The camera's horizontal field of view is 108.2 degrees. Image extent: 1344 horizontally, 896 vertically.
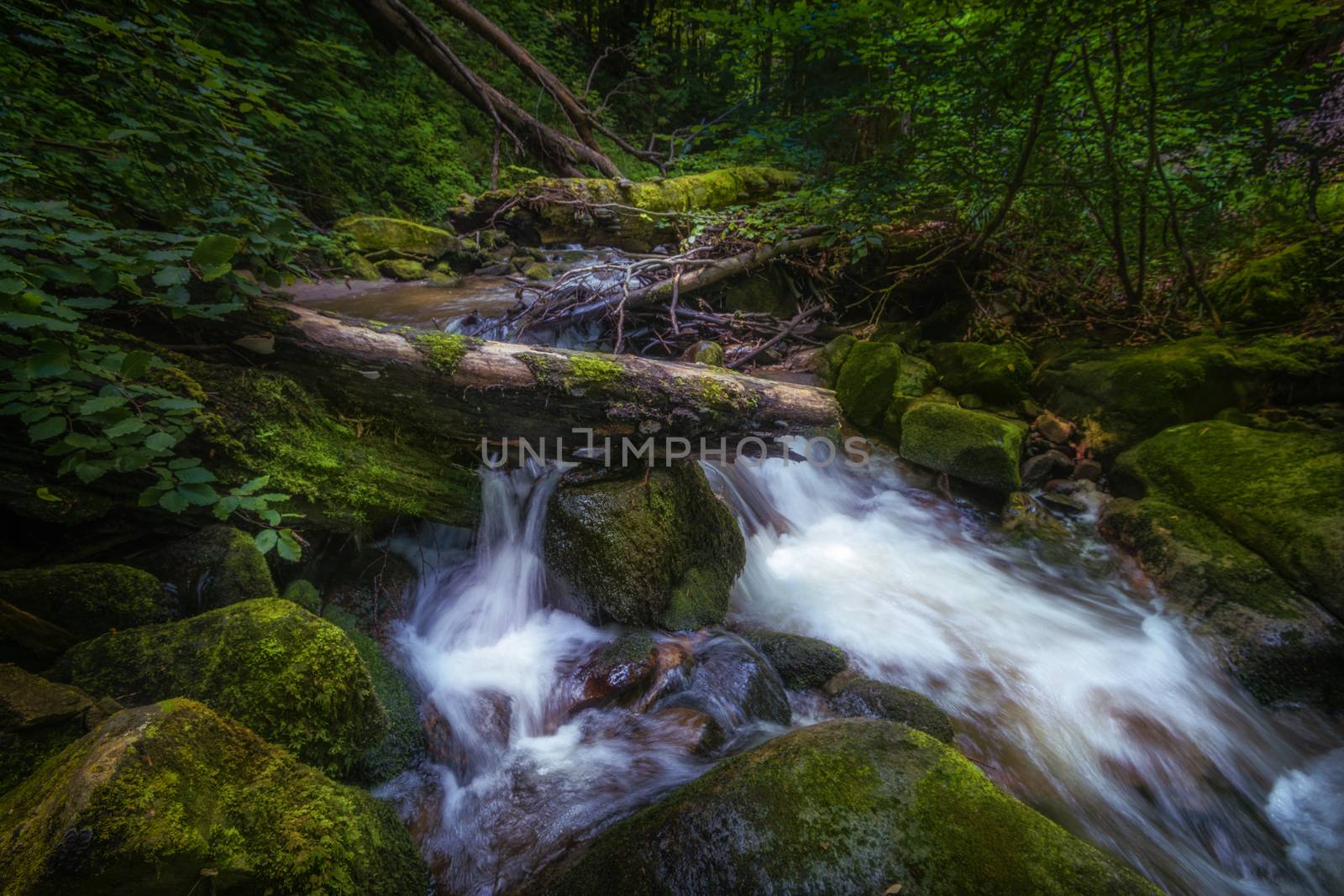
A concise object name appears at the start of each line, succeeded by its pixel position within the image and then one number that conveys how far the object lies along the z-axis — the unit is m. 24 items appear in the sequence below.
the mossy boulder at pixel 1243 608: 3.05
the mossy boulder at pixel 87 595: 1.70
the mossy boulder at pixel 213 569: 2.09
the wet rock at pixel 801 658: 3.17
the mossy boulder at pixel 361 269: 6.78
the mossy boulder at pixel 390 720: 2.19
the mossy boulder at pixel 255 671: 1.61
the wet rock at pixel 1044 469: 4.94
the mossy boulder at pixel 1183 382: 4.20
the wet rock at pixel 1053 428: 5.04
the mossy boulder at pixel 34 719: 1.24
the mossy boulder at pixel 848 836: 1.25
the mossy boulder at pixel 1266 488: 3.19
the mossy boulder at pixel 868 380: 5.68
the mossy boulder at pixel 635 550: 3.08
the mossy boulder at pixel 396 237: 7.92
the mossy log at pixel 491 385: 2.53
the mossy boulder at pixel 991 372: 5.46
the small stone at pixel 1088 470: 4.82
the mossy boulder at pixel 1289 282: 4.55
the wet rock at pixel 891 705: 2.75
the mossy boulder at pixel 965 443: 4.80
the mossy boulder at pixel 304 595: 2.45
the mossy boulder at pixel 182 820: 0.95
